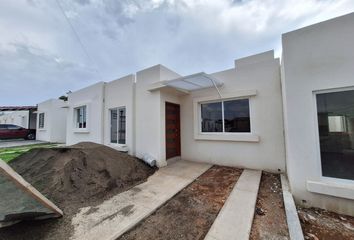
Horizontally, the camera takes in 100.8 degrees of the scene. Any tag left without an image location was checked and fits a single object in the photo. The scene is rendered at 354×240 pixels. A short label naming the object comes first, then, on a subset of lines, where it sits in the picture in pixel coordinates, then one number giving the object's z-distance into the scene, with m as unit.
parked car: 15.74
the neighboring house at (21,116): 17.41
